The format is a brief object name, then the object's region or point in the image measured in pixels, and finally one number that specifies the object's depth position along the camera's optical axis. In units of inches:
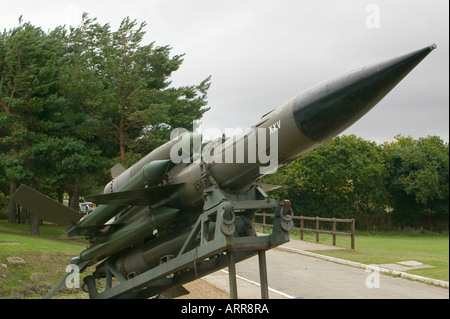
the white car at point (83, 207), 956.2
